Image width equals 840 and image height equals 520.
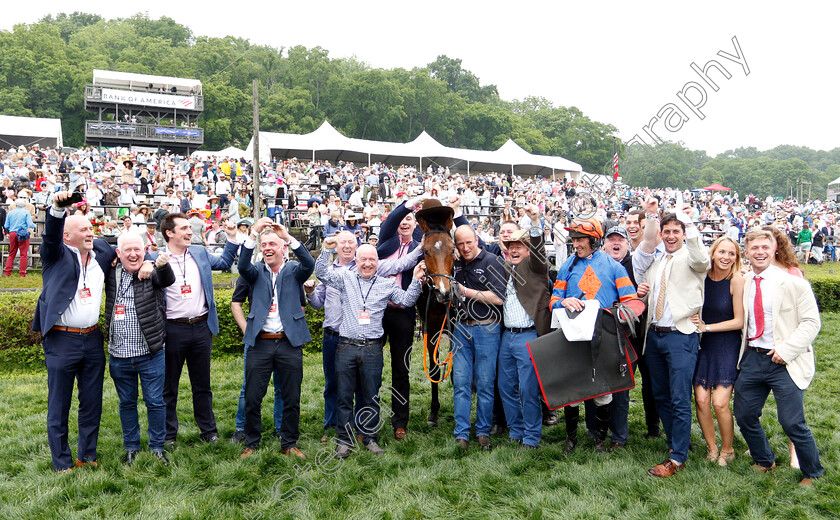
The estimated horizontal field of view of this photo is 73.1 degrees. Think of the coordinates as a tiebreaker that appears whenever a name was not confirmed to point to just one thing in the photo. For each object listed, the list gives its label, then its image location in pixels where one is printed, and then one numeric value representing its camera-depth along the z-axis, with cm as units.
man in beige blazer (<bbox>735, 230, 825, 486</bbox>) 429
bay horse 494
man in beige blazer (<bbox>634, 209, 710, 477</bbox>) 459
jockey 483
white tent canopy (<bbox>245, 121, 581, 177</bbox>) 3444
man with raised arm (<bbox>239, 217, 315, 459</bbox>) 500
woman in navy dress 463
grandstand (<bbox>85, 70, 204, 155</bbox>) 4516
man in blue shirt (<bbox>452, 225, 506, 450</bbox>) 525
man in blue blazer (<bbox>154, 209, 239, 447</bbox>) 518
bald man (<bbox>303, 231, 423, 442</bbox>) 534
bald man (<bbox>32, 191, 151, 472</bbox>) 448
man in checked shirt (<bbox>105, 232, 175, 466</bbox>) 474
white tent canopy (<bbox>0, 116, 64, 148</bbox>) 3731
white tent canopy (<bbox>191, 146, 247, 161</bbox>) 3275
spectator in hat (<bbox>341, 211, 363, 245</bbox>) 894
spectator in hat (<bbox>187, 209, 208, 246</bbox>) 1330
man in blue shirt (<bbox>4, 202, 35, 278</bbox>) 1272
